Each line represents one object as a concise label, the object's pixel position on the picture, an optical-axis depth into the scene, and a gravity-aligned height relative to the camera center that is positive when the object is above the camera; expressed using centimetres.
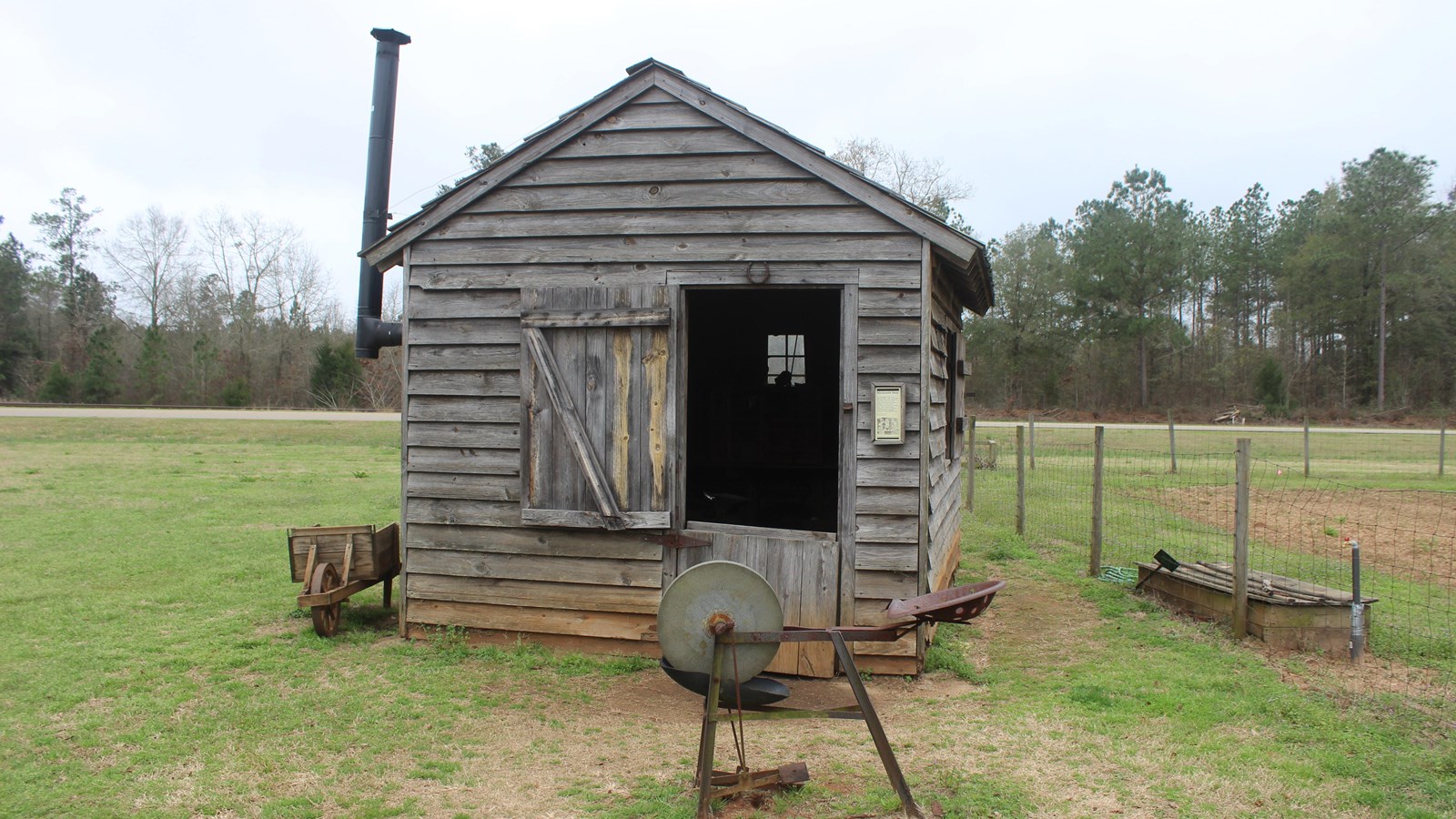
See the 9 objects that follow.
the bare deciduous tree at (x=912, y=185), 3578 +992
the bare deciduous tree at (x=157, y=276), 4731 +693
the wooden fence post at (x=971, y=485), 1434 -100
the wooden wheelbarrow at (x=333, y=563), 678 -120
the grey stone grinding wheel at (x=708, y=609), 407 -88
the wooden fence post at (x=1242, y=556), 652 -92
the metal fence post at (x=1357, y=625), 609 -132
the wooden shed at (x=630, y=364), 603 +37
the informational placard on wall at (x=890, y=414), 595 +6
